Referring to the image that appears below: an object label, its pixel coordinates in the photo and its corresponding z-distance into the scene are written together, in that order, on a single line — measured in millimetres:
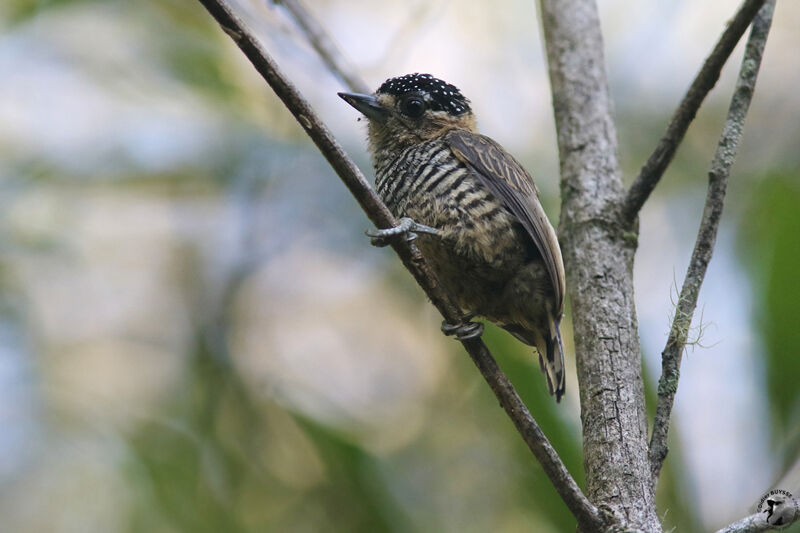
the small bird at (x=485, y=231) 5699
